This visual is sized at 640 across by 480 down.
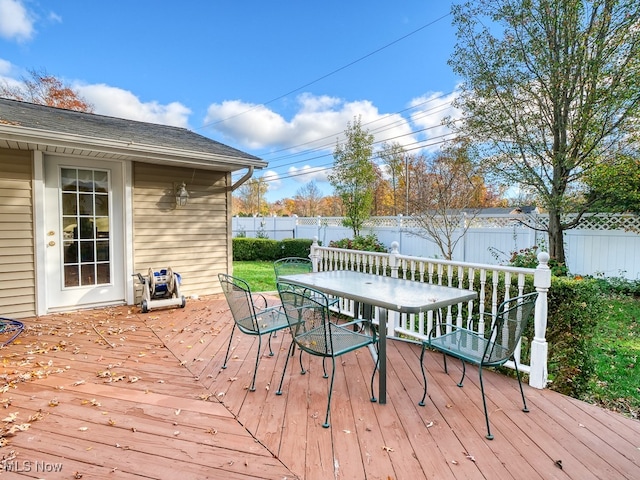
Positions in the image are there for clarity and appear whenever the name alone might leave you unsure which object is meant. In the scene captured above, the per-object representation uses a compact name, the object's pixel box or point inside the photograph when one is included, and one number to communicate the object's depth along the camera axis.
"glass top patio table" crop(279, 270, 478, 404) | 2.31
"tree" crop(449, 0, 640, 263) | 5.29
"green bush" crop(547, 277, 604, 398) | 2.66
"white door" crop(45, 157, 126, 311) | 4.56
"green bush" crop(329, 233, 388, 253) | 10.23
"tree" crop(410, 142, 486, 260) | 8.52
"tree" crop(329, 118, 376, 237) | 11.09
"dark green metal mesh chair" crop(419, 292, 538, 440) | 2.08
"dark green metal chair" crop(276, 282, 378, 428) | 2.21
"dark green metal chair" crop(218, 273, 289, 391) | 2.63
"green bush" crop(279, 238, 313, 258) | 12.23
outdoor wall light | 5.44
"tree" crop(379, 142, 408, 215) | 16.36
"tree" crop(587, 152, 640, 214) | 5.44
